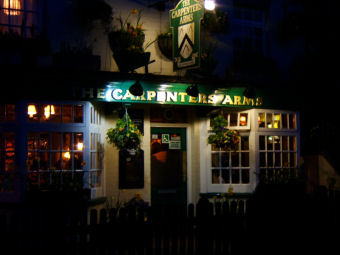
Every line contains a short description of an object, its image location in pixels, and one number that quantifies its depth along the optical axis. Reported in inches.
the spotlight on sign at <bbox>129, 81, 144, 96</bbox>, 317.1
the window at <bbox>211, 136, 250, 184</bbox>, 388.2
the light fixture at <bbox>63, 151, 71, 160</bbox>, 323.9
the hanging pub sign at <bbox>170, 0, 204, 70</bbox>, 311.7
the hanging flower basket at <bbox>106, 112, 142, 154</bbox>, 331.9
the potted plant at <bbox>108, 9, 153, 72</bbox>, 339.9
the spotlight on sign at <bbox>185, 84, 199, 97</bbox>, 338.0
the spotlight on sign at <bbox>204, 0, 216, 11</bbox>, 364.6
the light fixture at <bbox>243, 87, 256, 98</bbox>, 356.5
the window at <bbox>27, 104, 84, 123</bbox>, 315.3
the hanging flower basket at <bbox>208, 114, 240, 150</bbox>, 366.9
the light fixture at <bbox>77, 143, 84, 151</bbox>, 327.0
